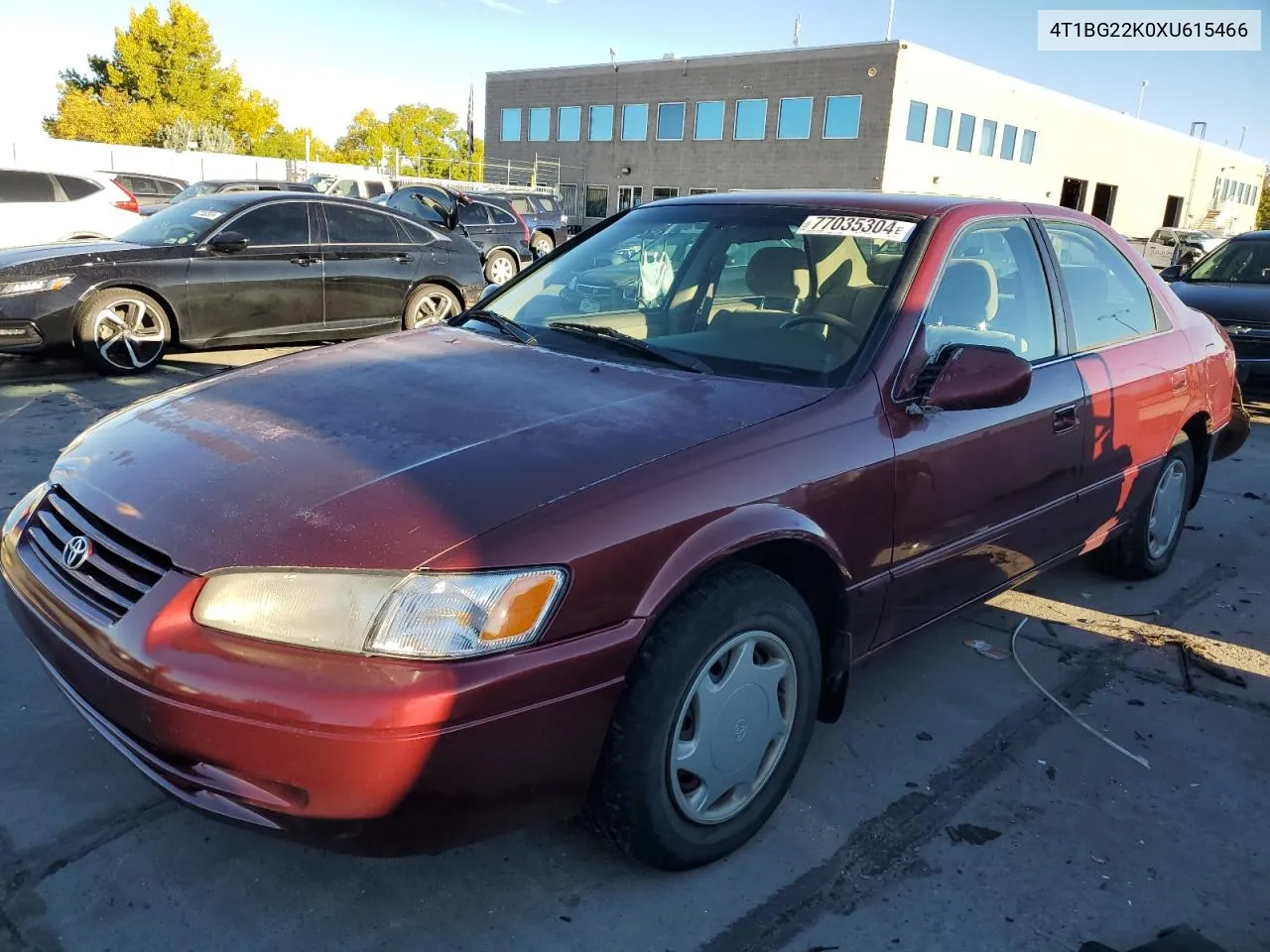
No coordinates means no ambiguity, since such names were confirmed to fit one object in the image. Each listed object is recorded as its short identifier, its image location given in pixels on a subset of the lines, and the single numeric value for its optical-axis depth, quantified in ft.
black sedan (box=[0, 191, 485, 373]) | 23.35
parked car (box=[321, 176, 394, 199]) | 70.38
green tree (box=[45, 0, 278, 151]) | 161.27
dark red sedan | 5.99
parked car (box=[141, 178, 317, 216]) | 48.21
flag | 218.48
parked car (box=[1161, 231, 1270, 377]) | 25.86
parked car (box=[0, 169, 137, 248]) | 38.29
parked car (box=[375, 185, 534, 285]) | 48.73
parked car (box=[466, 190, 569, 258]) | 66.69
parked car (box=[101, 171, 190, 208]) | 64.23
